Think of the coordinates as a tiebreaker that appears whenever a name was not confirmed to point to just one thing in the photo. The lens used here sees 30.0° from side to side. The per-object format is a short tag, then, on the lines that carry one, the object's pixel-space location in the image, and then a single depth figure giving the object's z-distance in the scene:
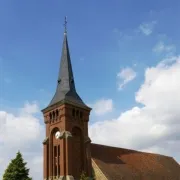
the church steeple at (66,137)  41.47
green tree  41.15
